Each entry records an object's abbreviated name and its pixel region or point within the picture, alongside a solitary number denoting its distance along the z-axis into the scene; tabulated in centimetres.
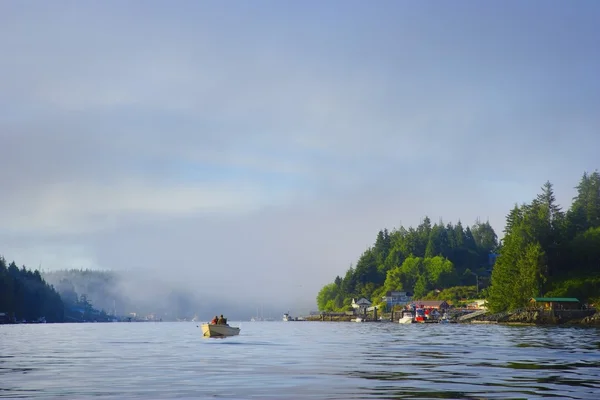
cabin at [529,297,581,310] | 17272
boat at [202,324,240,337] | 10188
